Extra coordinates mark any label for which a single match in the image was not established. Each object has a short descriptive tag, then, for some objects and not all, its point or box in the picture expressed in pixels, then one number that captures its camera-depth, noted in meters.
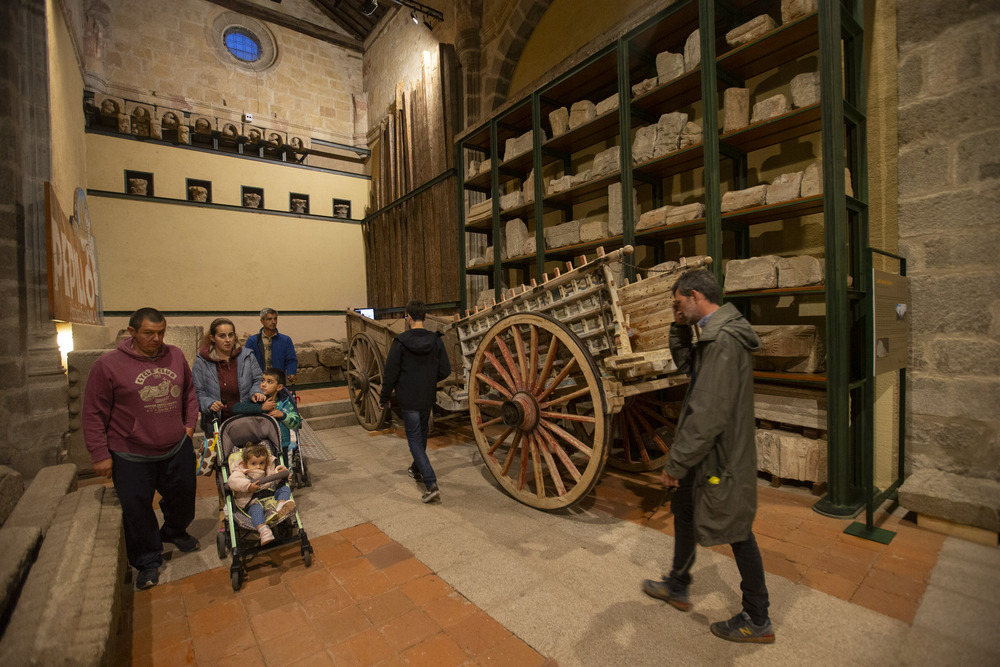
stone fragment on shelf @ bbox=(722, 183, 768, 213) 3.88
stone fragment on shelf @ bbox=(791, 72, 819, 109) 3.60
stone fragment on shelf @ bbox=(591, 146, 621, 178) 4.97
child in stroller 2.93
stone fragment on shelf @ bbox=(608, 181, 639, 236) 4.93
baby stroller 2.79
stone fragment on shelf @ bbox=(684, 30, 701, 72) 4.27
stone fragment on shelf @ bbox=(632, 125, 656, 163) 4.64
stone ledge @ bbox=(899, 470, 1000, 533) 2.97
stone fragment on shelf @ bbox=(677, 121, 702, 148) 4.39
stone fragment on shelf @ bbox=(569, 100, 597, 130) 5.40
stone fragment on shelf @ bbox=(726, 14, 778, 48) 3.85
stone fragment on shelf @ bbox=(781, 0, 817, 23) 3.58
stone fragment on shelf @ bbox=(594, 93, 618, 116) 5.01
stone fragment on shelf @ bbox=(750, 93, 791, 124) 3.79
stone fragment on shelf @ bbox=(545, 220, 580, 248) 5.36
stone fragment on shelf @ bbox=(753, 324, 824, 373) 3.64
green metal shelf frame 3.42
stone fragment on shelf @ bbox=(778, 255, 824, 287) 3.59
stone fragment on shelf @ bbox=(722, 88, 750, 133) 4.07
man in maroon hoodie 2.77
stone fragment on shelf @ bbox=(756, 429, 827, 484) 3.67
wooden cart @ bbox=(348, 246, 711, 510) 3.16
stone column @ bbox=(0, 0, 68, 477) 3.66
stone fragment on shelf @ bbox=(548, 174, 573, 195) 5.55
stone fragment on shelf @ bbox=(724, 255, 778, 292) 3.76
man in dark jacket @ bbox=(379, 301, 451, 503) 3.97
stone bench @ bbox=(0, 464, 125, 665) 1.58
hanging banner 3.97
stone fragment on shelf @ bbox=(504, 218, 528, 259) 6.19
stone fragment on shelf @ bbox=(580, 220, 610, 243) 5.13
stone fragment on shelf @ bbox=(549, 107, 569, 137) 5.66
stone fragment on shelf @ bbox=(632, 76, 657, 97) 4.69
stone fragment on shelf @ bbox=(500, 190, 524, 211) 6.18
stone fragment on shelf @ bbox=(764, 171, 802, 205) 3.68
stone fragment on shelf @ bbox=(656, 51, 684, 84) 4.43
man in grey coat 2.00
